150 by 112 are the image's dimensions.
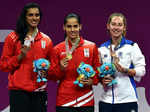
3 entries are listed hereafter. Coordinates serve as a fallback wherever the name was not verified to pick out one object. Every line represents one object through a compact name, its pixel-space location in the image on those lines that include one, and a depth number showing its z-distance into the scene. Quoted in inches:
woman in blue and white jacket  283.7
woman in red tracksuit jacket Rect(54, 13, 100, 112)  282.4
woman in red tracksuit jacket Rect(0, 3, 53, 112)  289.9
